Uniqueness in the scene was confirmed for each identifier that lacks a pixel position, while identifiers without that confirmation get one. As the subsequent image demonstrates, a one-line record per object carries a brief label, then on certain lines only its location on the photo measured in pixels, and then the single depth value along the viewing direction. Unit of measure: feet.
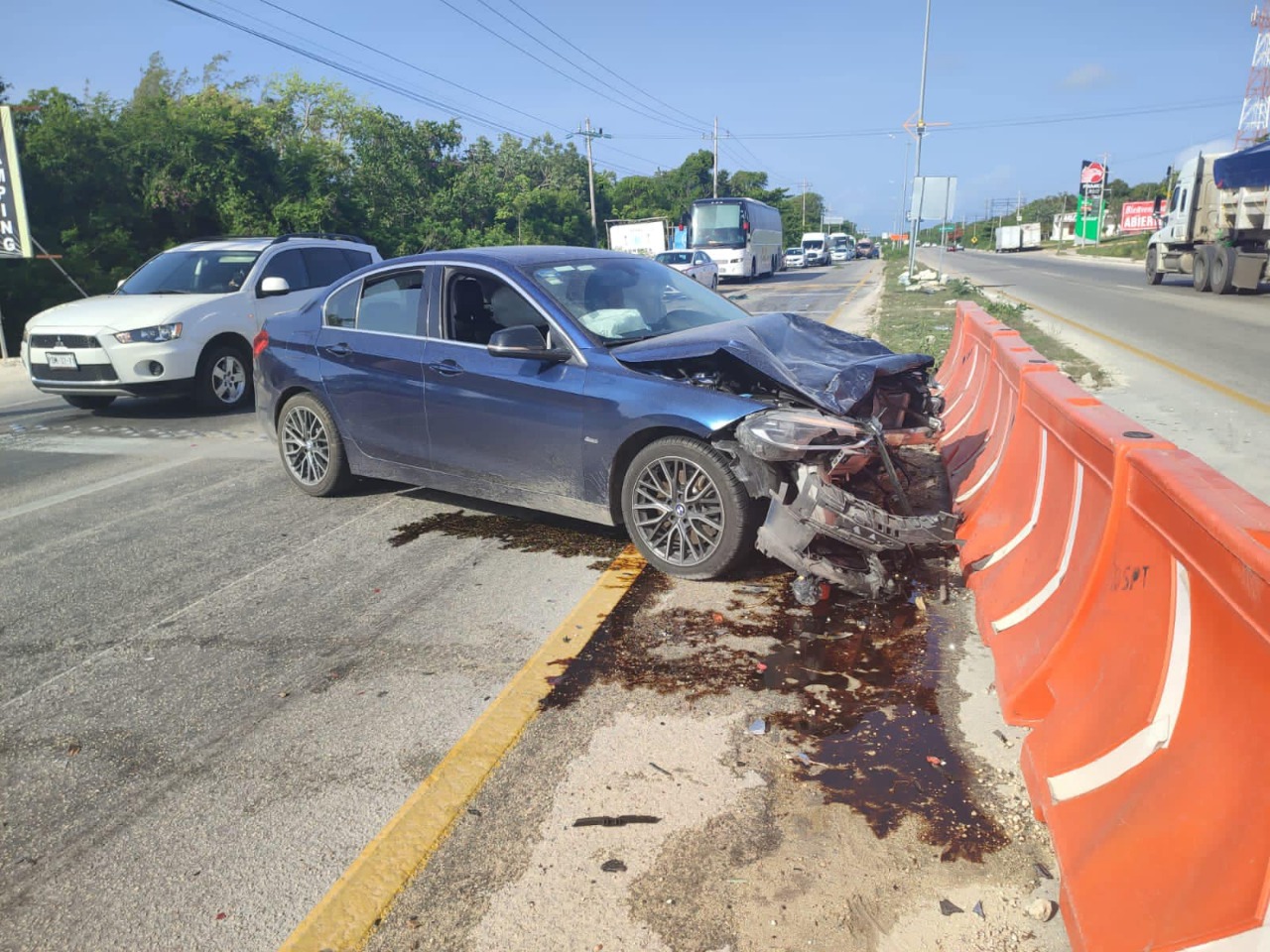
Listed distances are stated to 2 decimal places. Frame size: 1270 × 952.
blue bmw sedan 14.94
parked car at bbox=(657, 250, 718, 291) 90.86
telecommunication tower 274.98
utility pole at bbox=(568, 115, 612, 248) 192.24
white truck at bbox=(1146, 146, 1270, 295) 70.54
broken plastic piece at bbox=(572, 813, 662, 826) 9.79
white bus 129.49
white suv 33.47
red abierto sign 282.77
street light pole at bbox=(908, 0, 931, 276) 104.99
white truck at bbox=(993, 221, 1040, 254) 313.94
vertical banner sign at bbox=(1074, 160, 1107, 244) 288.61
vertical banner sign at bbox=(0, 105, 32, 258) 50.93
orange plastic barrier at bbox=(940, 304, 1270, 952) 6.17
